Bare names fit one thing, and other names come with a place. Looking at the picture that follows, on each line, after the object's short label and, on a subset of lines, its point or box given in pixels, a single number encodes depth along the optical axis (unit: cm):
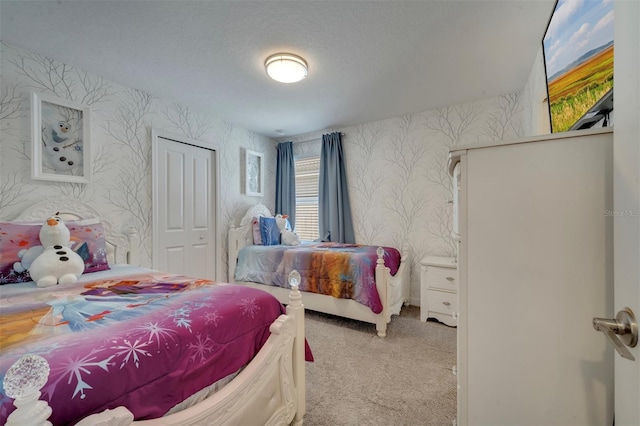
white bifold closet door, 282
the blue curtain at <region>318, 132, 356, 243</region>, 369
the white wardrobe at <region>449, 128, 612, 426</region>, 80
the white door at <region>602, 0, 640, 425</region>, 50
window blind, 409
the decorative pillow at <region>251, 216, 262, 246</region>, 345
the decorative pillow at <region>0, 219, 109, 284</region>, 158
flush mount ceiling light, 205
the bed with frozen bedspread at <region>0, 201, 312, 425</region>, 67
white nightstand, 262
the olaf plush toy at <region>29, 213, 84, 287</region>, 154
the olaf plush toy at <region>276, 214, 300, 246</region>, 343
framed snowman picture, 198
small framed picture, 379
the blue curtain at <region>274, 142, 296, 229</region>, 416
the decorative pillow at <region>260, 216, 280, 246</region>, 340
